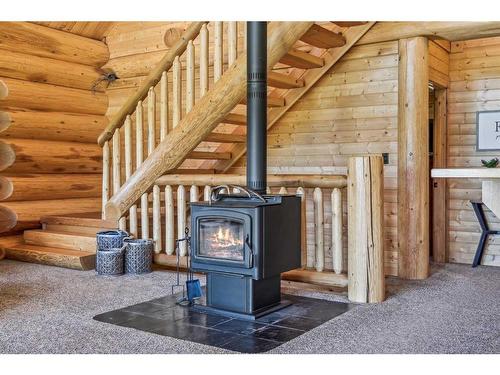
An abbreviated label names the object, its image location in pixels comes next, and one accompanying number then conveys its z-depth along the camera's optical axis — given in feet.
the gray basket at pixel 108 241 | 18.20
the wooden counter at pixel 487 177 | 12.65
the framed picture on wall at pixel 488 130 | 19.81
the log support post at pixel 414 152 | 17.53
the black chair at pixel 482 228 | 19.60
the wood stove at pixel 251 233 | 12.88
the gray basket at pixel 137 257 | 17.99
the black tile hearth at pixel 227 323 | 11.37
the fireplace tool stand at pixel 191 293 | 13.97
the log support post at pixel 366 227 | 14.14
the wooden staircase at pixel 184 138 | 17.89
